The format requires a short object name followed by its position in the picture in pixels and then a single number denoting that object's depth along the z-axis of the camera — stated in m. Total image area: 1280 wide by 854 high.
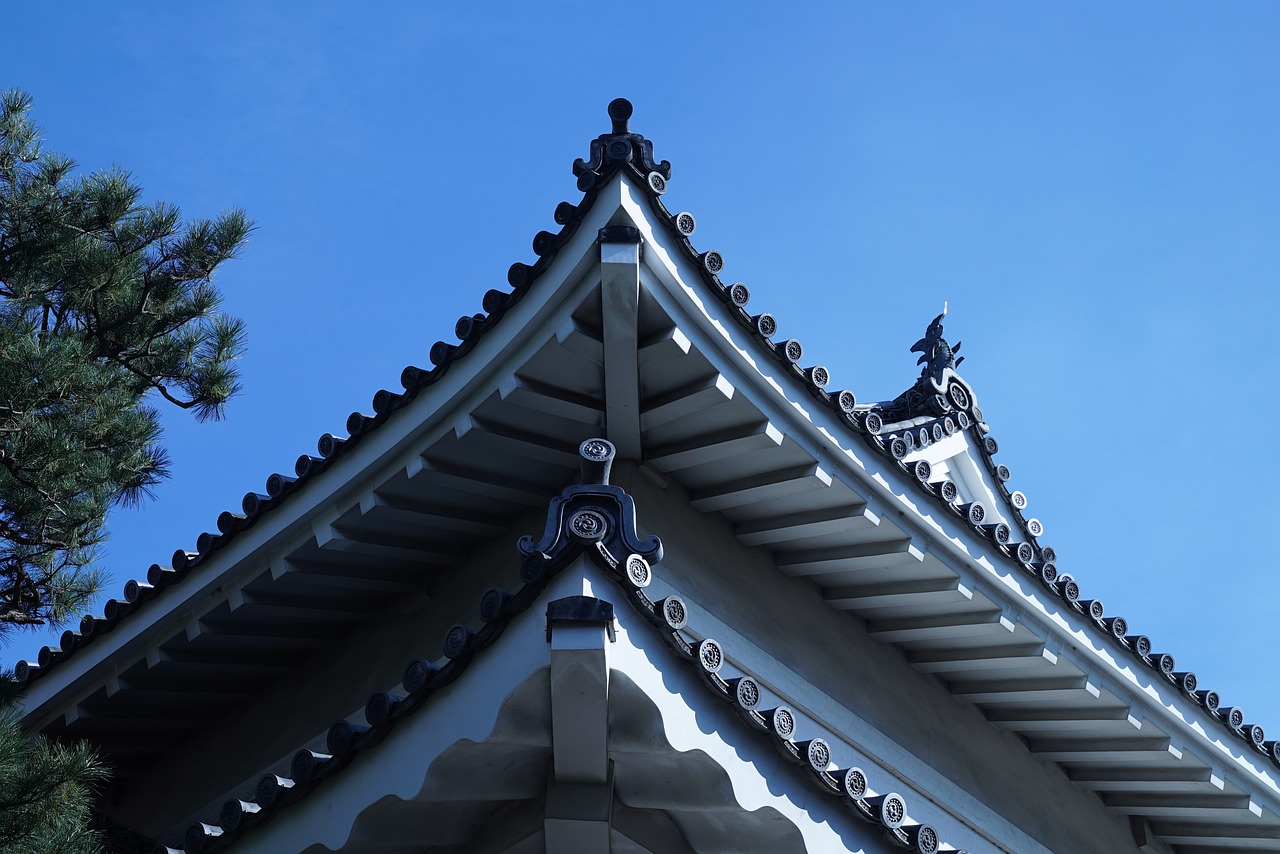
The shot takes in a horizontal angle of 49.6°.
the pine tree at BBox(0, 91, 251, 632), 7.11
